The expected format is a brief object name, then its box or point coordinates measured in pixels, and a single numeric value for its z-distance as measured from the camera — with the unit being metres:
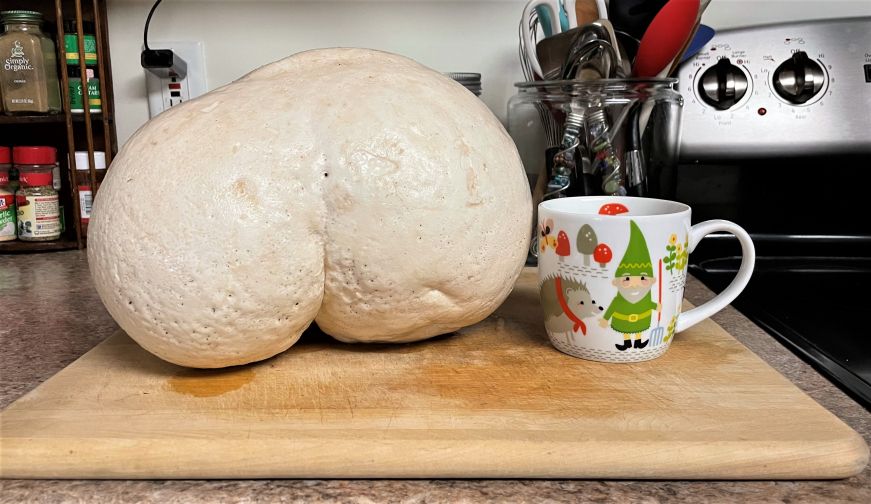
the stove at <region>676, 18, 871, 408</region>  1.04
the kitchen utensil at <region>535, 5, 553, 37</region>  1.02
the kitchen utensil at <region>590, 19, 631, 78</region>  0.89
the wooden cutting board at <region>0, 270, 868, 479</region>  0.46
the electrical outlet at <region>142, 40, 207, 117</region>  1.18
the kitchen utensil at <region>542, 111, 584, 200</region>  0.90
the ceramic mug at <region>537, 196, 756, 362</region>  0.61
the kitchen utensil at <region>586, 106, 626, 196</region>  0.90
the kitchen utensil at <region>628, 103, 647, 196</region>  0.93
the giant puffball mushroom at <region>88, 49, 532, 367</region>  0.54
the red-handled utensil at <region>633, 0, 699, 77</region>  0.86
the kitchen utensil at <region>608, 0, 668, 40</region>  0.99
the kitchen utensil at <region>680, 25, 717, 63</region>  1.01
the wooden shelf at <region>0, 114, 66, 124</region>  1.10
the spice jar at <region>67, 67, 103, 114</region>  1.16
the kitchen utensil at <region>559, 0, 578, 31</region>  0.98
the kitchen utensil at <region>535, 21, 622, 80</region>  0.88
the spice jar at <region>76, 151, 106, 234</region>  1.16
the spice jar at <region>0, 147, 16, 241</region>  1.12
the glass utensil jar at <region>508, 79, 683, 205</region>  0.88
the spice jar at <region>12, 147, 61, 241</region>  1.10
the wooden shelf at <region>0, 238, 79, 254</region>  1.15
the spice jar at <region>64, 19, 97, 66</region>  1.14
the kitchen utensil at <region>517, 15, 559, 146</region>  0.96
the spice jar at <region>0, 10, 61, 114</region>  1.09
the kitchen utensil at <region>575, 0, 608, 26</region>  0.99
